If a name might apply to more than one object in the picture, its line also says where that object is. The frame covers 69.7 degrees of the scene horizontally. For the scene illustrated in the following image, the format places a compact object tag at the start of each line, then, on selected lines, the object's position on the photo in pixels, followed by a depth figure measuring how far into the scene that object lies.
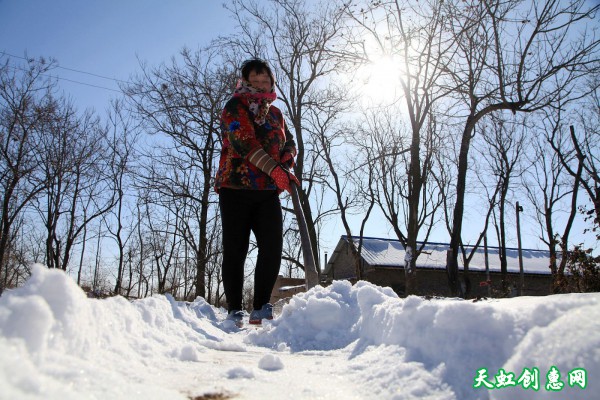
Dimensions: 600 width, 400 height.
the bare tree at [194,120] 14.47
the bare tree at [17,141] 12.78
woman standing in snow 3.32
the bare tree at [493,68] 7.80
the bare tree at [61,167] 13.63
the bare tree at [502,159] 18.22
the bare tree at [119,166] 16.09
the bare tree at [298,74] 13.66
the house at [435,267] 26.41
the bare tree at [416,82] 8.41
